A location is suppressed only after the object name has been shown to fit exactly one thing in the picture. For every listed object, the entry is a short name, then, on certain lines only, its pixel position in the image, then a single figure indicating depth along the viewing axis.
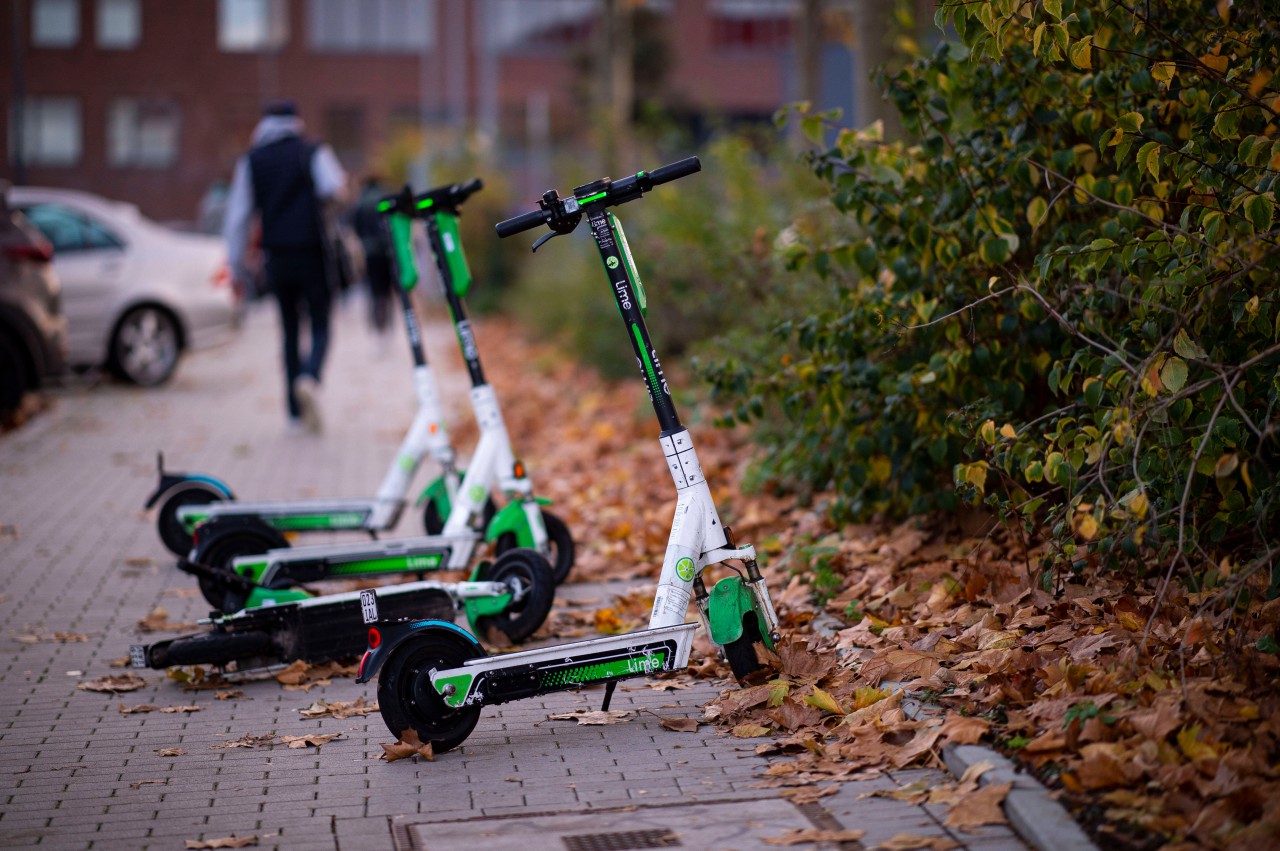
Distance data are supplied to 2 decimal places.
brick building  58.91
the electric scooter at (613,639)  4.75
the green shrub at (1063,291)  4.60
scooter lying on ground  5.45
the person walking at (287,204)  11.14
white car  15.22
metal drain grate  3.92
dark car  12.24
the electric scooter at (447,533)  6.49
